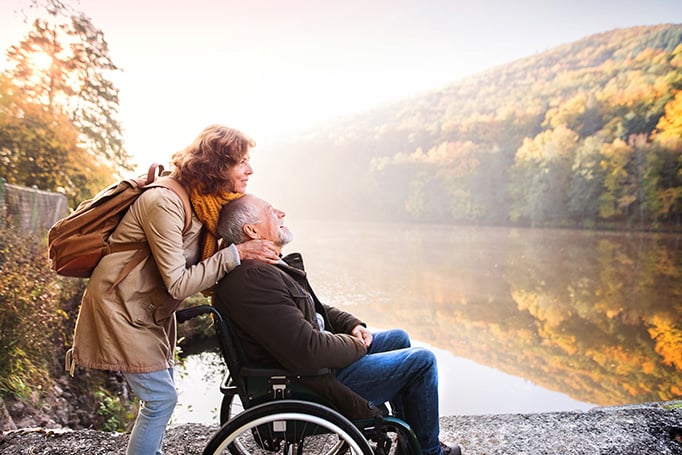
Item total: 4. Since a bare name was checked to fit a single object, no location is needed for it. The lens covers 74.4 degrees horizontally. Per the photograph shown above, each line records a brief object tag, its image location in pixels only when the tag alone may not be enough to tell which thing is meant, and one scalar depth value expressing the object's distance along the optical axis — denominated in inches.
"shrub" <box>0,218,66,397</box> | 103.3
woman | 44.7
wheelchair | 43.8
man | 45.3
